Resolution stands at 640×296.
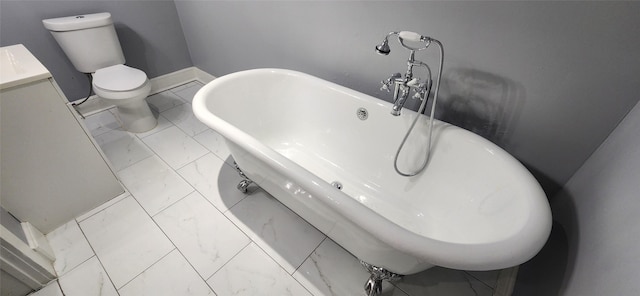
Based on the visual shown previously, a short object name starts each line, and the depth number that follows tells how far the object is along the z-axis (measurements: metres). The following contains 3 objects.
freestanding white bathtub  0.63
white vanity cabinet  0.95
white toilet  1.58
